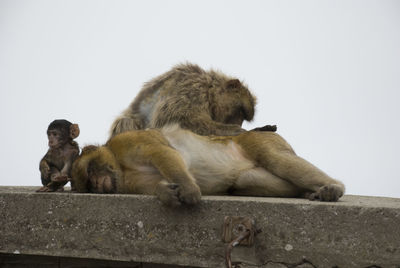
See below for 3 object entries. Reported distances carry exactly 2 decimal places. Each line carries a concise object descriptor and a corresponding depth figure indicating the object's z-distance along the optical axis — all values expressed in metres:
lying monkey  5.55
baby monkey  7.11
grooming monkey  9.13
